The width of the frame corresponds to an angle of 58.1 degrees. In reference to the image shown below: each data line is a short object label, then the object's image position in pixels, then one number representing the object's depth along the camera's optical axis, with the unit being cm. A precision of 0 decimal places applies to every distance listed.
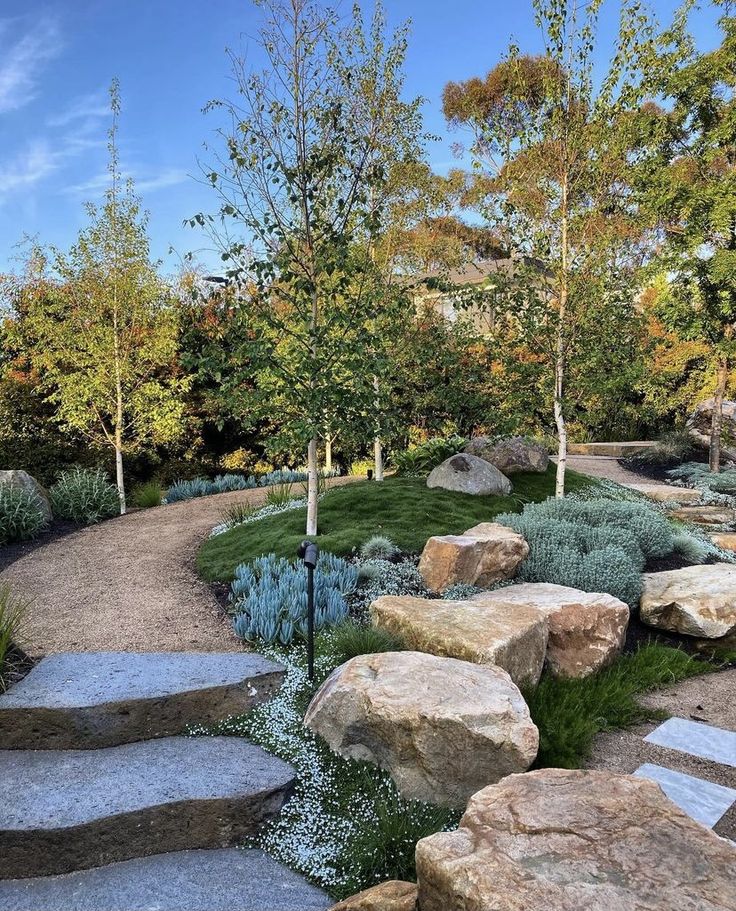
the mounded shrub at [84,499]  988
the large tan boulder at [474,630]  405
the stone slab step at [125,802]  292
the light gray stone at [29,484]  930
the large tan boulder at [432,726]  317
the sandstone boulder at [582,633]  479
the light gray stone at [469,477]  908
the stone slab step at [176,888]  268
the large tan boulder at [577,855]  187
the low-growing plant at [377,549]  650
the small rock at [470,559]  580
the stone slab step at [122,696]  362
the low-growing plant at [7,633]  398
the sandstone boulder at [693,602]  545
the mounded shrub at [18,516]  841
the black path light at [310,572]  408
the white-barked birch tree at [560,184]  821
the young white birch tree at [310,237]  676
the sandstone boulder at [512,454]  1046
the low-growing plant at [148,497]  1132
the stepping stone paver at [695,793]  318
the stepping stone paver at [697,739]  378
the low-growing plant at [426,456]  1090
